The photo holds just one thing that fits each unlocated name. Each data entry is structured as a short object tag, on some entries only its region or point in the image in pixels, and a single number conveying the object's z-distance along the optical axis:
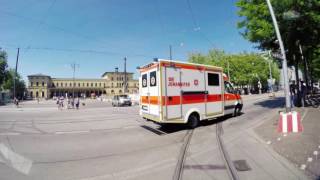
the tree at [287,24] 14.59
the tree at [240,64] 59.88
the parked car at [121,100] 36.03
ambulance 9.82
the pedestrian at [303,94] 17.66
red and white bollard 8.73
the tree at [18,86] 95.94
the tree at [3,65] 58.54
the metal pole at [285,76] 9.44
